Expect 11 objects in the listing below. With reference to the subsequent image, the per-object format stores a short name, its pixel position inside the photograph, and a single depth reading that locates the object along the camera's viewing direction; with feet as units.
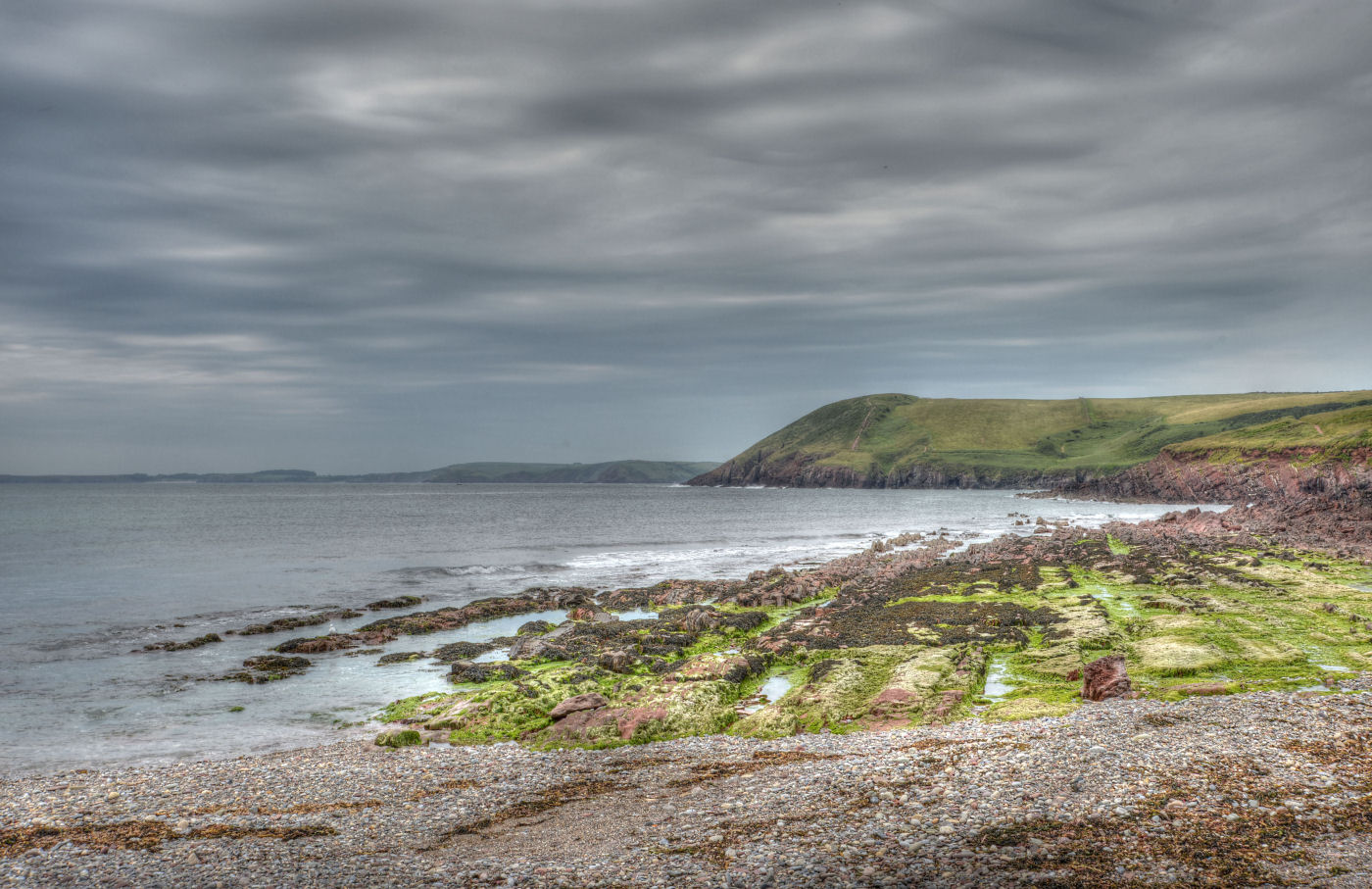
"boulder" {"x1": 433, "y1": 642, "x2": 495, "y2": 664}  113.91
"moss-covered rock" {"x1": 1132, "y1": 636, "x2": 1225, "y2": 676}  82.79
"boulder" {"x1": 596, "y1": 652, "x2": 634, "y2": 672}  100.42
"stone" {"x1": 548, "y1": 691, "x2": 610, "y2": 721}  79.76
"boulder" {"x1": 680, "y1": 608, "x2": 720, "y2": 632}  123.54
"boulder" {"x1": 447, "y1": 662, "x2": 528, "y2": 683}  99.04
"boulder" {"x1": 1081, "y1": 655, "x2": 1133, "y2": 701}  75.87
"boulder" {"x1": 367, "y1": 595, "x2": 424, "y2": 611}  158.03
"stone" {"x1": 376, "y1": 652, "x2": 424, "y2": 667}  113.05
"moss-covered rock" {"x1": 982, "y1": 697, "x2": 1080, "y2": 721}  71.41
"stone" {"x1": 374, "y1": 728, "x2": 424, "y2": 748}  74.49
